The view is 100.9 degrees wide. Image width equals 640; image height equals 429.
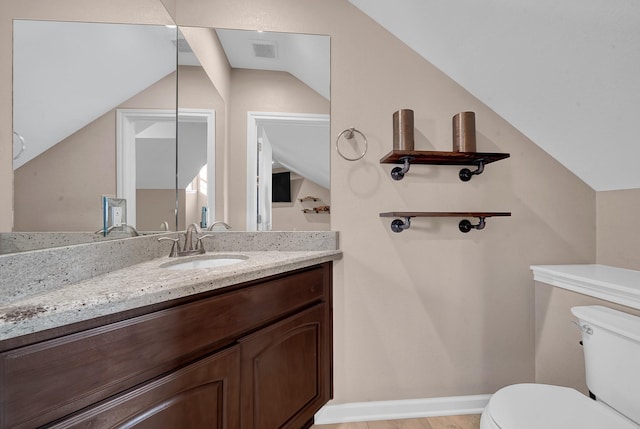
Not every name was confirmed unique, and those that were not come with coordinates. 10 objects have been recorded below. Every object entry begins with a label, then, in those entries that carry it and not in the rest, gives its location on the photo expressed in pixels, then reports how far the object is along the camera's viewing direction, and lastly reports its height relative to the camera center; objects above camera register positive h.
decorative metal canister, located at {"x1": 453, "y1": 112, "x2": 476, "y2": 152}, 1.36 +0.44
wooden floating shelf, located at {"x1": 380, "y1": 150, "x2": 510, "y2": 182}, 1.31 +0.31
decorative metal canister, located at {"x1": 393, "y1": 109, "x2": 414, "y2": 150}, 1.34 +0.44
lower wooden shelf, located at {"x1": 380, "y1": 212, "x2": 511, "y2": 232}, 1.34 +0.00
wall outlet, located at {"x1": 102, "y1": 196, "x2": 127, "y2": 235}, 1.01 +0.01
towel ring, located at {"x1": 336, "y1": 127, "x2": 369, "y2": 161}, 1.46 +0.44
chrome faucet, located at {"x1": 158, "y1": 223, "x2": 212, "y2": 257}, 1.24 -0.14
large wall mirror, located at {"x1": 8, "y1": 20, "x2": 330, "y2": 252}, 0.97 +0.44
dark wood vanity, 0.55 -0.41
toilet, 0.88 -0.68
